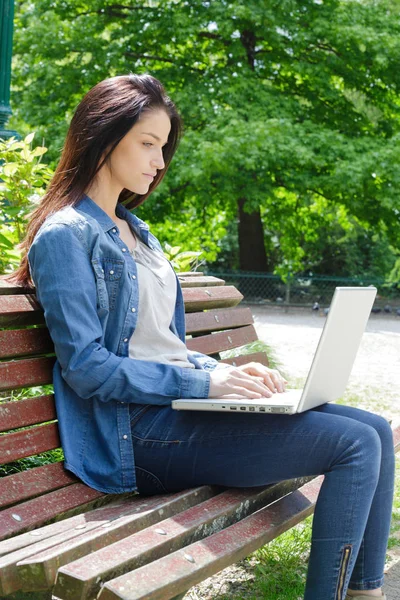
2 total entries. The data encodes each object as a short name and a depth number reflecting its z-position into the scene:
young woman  2.33
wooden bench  1.83
